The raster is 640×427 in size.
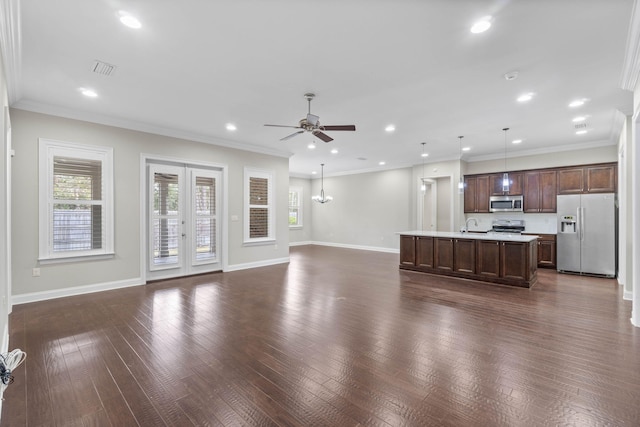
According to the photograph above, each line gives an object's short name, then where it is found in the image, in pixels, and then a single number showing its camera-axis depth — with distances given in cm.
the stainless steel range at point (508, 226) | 758
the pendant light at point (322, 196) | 1059
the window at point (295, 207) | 1212
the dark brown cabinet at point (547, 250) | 680
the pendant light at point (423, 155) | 729
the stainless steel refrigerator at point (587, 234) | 598
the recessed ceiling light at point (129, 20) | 248
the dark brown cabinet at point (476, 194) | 811
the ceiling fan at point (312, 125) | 398
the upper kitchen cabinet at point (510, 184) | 758
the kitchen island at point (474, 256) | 533
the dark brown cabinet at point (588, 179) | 646
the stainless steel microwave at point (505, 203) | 755
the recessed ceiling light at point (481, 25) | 250
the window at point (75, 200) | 451
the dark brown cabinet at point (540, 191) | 714
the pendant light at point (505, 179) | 578
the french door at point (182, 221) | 570
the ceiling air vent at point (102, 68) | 329
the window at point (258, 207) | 709
